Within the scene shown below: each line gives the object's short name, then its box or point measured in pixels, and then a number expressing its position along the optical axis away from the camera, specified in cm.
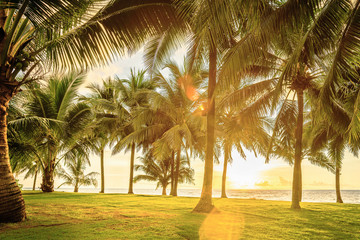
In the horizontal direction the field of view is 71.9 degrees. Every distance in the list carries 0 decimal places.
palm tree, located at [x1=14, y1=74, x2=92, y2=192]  1294
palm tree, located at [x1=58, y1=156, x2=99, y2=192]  2828
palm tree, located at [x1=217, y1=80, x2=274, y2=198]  1006
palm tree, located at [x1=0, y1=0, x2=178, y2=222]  446
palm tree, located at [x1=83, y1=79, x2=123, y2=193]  1889
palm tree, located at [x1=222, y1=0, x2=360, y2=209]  452
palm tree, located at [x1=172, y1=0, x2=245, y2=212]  357
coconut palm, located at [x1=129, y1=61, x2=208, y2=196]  1552
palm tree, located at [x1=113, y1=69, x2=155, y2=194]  1995
